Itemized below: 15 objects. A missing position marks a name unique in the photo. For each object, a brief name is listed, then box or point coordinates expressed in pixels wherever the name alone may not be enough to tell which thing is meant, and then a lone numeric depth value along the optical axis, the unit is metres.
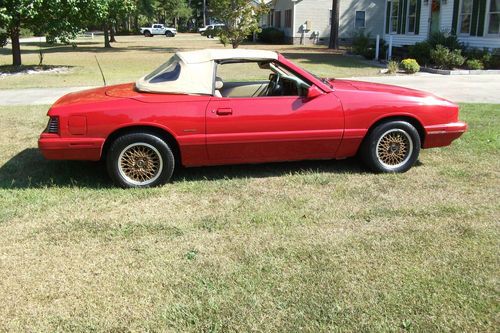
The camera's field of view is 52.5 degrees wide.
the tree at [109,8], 17.92
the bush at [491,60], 17.39
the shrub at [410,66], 17.11
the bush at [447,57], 17.42
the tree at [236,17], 24.45
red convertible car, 5.18
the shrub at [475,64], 17.12
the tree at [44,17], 16.48
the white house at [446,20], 18.48
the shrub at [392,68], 17.33
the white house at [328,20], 36.50
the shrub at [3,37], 20.38
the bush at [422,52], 19.02
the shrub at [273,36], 38.88
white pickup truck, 61.40
